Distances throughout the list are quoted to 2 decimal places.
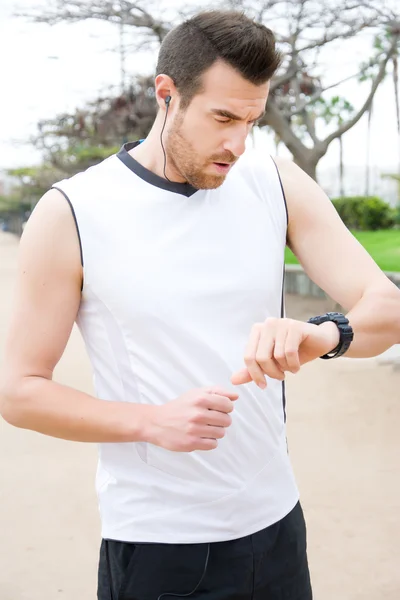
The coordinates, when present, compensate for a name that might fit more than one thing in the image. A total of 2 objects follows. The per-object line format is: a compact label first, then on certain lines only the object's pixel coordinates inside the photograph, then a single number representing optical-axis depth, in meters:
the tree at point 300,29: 12.93
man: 1.48
